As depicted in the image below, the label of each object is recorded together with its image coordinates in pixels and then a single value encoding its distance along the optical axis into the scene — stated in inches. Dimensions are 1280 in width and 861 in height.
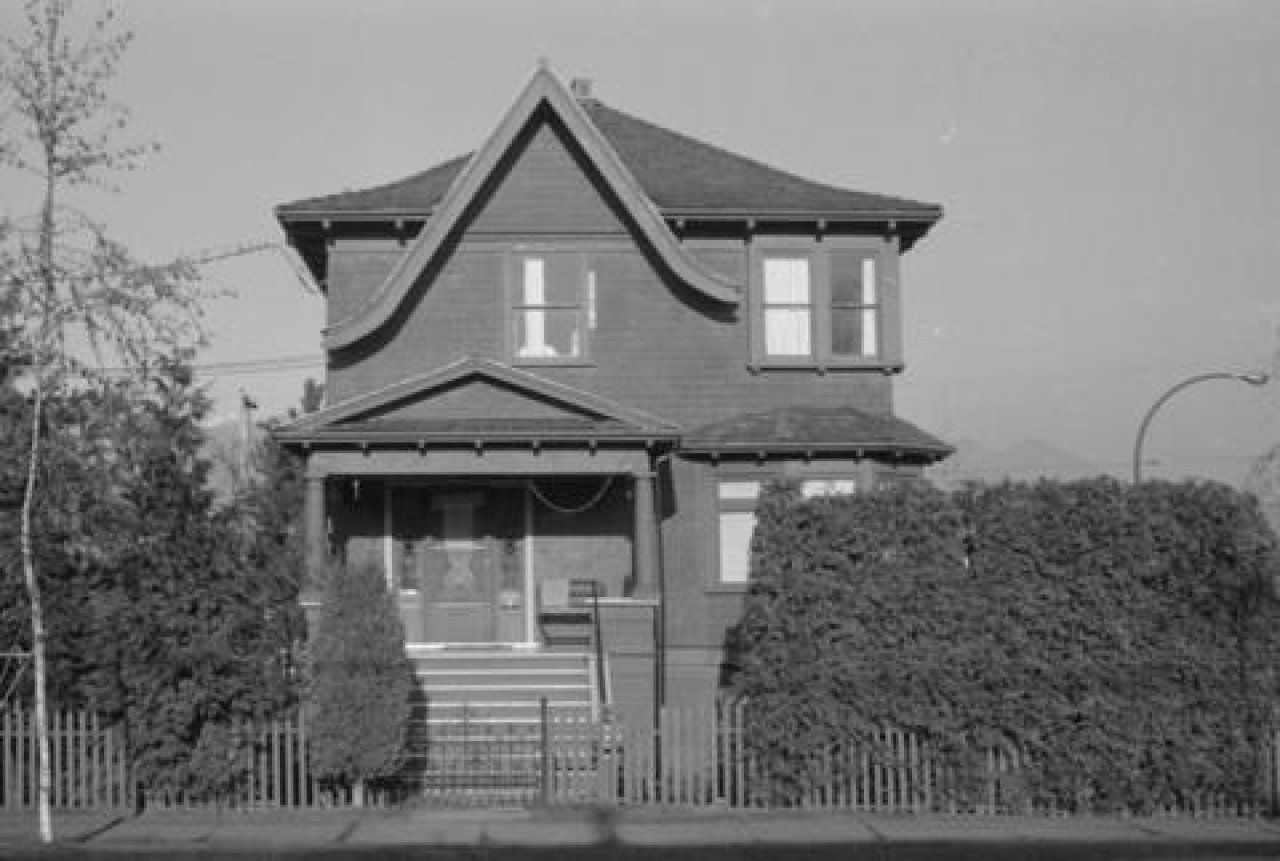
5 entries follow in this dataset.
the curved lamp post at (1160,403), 1334.9
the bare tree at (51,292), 571.8
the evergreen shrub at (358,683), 652.1
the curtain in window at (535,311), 1002.7
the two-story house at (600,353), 973.2
